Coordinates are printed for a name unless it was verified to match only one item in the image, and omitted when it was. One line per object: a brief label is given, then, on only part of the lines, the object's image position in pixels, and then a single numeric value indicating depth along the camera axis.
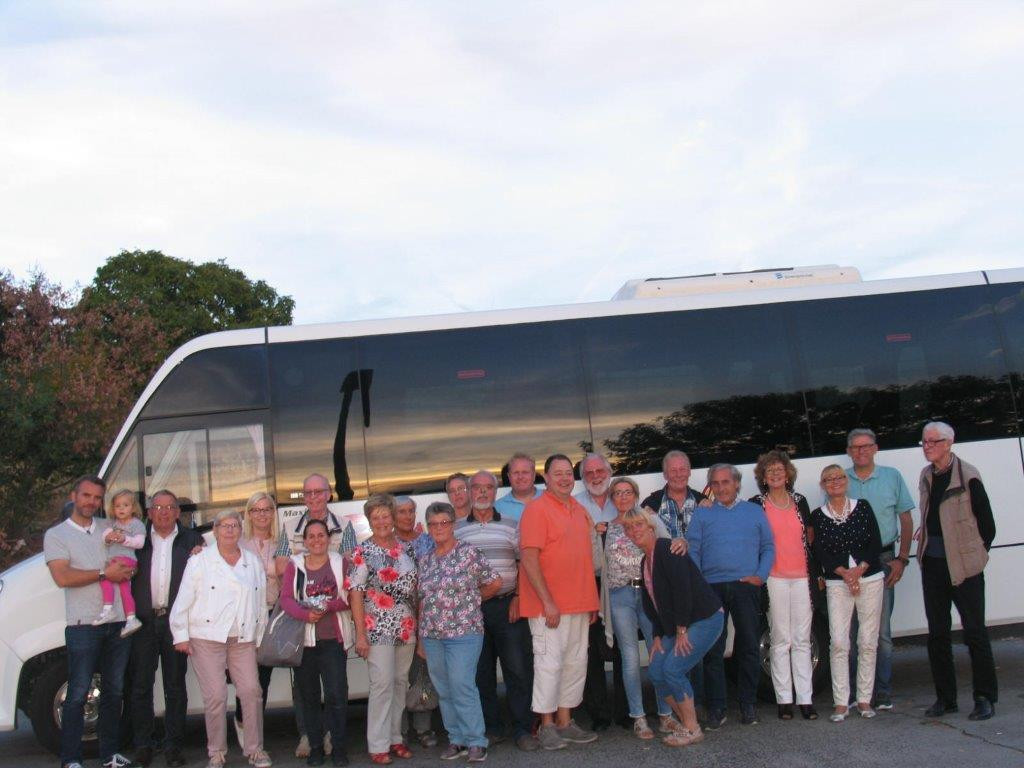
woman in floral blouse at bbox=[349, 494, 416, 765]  7.26
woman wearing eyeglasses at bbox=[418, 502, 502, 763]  7.16
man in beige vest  7.50
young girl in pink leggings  7.30
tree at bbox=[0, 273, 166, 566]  16.95
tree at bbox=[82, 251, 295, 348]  33.94
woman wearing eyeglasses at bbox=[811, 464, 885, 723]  7.75
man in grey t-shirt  7.17
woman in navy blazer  7.11
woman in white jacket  7.11
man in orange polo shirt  7.36
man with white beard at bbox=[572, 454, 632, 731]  7.88
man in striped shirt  7.56
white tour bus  8.27
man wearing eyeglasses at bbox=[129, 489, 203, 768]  7.53
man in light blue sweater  7.70
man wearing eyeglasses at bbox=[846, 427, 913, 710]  8.16
